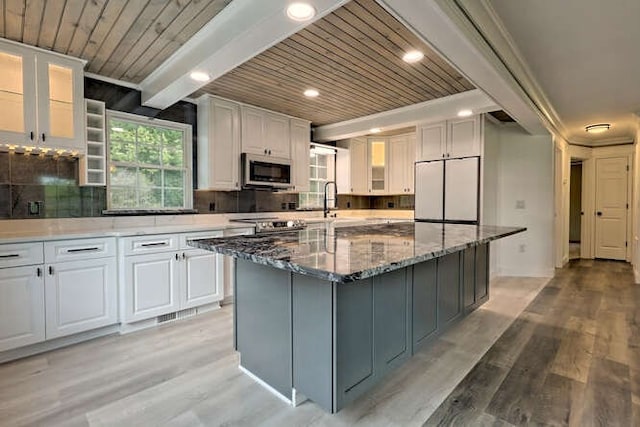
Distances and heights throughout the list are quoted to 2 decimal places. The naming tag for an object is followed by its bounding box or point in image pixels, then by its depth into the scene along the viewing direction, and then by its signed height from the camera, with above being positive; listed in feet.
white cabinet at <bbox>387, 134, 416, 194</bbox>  18.85 +2.36
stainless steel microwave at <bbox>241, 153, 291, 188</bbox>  13.64 +1.45
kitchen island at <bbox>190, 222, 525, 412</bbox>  5.24 -1.88
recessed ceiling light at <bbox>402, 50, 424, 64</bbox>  9.16 +4.13
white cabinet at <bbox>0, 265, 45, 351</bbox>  7.77 -2.36
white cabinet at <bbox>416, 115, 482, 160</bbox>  14.76 +3.02
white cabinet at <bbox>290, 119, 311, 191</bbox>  15.79 +2.54
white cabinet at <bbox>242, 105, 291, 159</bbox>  13.84 +3.13
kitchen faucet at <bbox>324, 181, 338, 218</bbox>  17.98 +0.53
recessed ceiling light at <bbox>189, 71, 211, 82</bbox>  8.74 +3.41
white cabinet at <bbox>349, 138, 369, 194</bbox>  19.03 +2.27
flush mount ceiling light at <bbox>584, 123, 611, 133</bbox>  16.47 +3.81
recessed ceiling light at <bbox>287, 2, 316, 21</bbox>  5.89 +3.48
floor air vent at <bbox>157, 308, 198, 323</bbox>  10.45 -3.48
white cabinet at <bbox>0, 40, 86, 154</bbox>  8.51 +2.85
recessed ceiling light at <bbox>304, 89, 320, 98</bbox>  12.34 +4.18
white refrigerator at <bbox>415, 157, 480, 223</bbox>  14.93 +0.70
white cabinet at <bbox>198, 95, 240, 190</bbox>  12.72 +2.38
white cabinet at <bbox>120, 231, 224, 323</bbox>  9.58 -2.18
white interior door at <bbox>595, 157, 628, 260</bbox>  20.76 -0.20
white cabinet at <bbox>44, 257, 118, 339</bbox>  8.41 -2.35
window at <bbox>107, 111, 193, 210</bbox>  11.28 +1.52
